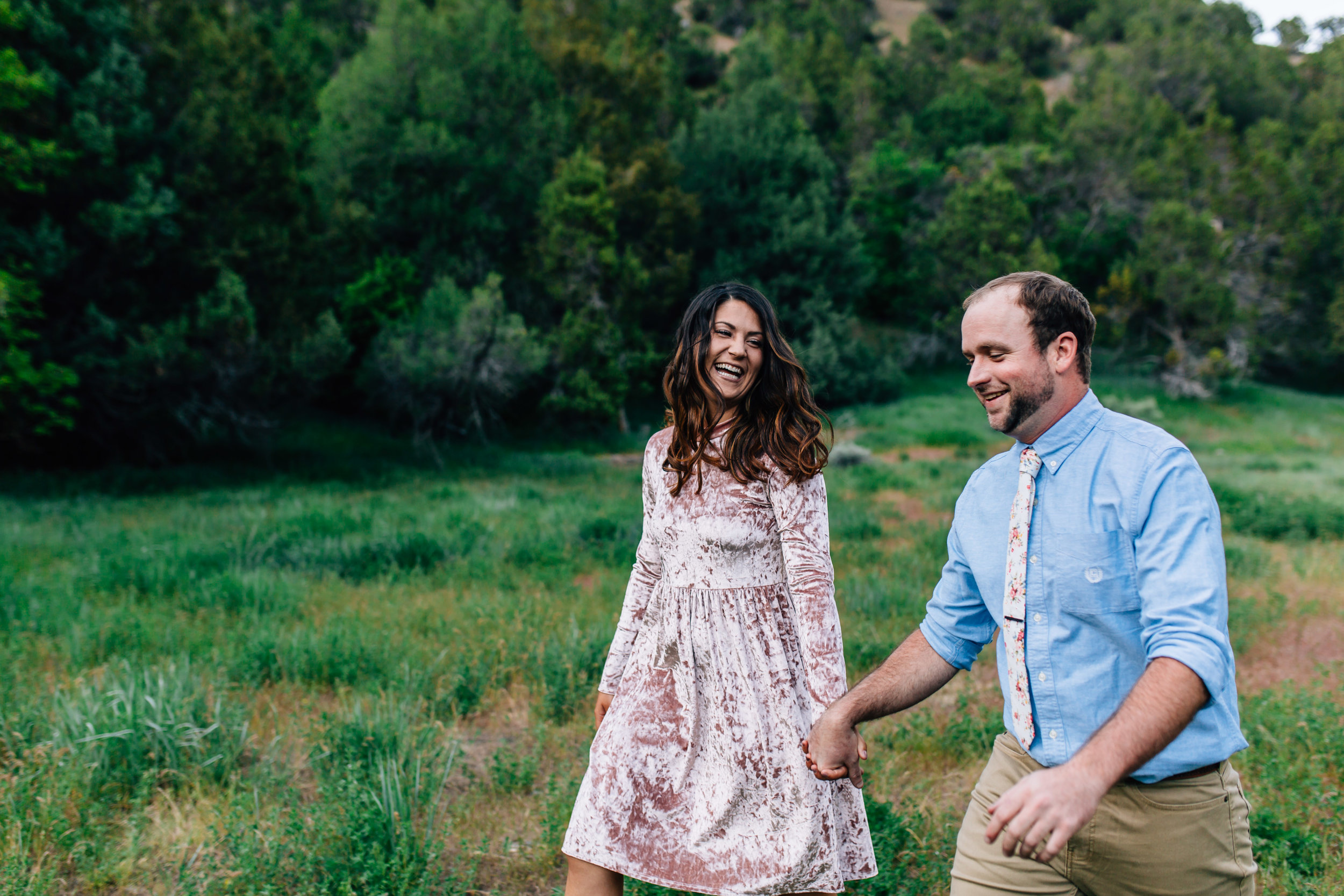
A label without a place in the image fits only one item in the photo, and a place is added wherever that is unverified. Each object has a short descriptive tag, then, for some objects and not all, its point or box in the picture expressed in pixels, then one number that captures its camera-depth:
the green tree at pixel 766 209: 39.84
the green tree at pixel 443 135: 29.52
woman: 2.47
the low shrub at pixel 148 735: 4.26
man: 1.62
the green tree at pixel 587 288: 29.22
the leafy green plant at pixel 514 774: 4.42
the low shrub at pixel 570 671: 5.49
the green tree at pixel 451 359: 23.42
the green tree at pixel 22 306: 14.98
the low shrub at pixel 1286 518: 12.52
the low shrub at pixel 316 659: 5.96
